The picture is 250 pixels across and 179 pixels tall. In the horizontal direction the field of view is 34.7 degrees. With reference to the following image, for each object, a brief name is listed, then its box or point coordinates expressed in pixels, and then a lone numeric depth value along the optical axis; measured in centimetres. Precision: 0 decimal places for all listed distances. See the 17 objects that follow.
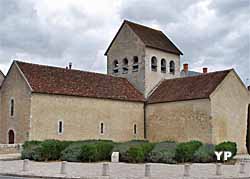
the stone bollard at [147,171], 1761
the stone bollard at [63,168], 1846
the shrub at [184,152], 2573
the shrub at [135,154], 2494
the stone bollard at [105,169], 1775
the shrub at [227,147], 2719
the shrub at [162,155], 2494
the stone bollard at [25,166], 1976
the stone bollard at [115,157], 2522
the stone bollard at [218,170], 1847
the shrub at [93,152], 2556
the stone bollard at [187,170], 1772
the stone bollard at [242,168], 1936
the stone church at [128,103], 3481
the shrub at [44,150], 2659
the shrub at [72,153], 2570
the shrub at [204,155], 2597
